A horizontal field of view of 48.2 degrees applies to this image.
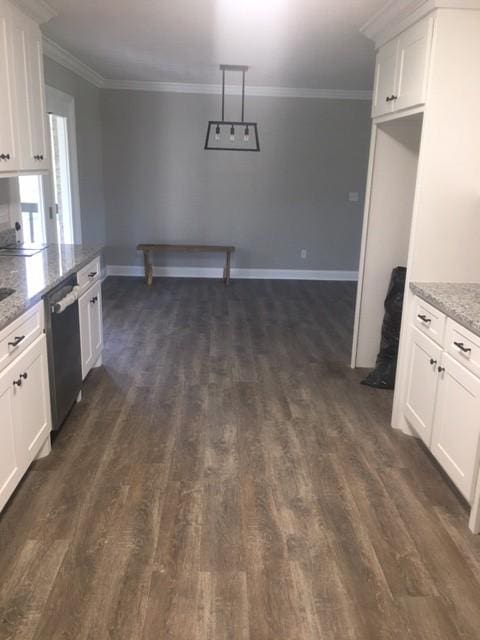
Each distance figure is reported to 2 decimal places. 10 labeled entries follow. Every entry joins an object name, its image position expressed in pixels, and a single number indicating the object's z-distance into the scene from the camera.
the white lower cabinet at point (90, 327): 3.44
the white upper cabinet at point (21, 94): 2.98
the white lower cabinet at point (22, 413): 2.20
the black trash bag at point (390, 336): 3.74
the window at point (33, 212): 4.58
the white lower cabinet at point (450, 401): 2.27
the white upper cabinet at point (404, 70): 2.79
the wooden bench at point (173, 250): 6.80
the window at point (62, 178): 5.32
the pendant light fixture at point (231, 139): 6.75
